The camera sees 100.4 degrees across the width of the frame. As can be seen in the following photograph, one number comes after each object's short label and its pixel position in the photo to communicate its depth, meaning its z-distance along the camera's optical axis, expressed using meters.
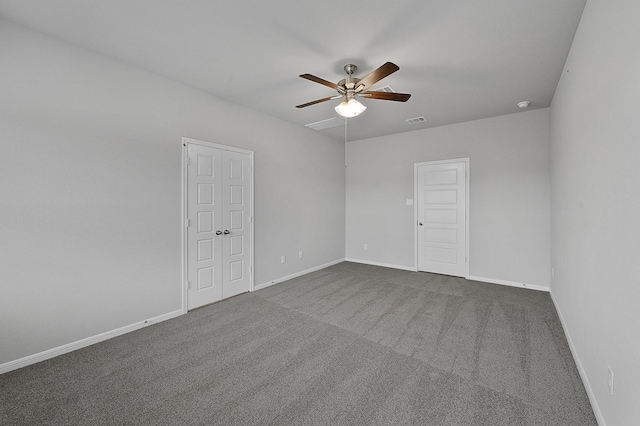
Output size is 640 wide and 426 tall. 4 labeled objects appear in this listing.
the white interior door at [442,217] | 4.94
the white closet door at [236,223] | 3.88
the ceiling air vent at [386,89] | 3.34
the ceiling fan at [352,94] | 2.75
